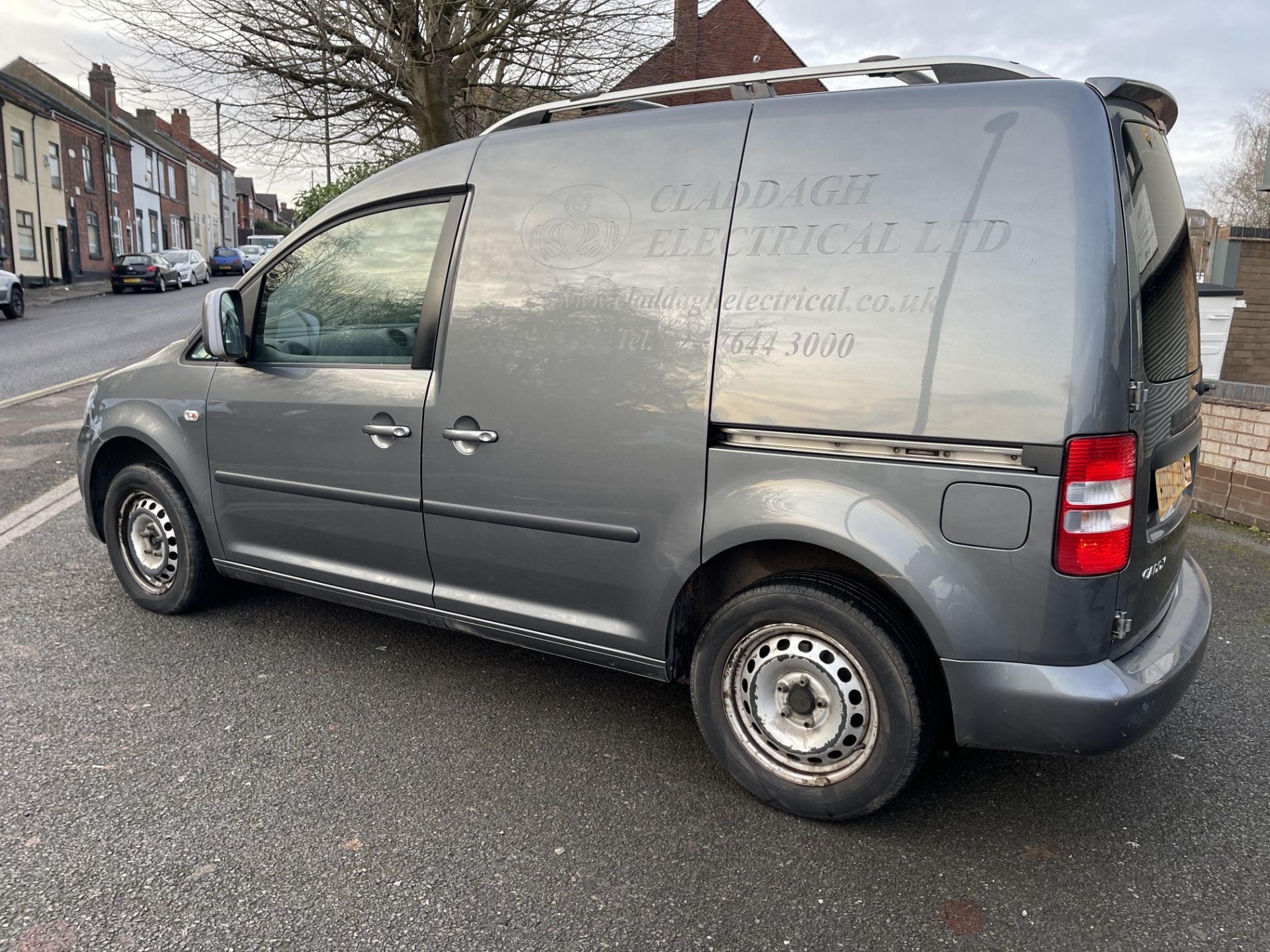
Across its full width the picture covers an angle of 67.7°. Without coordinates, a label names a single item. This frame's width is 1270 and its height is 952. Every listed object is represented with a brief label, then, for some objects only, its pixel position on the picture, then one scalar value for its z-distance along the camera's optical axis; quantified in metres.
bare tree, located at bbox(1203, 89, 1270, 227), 31.94
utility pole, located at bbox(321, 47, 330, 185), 13.59
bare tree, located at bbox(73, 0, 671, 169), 12.77
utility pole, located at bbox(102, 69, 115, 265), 43.06
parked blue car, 46.97
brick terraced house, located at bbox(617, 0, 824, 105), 15.85
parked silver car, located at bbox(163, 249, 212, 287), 38.19
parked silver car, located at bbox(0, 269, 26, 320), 21.44
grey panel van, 2.48
